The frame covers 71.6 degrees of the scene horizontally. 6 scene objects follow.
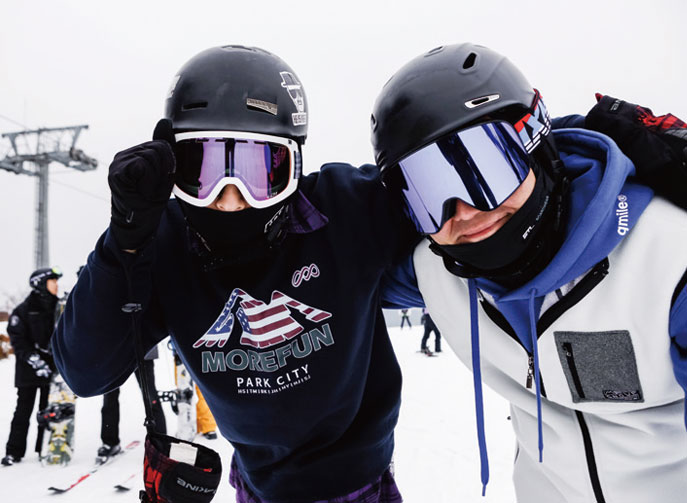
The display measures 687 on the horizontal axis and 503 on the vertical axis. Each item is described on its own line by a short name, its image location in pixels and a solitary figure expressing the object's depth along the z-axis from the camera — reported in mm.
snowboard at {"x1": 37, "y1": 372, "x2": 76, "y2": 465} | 4879
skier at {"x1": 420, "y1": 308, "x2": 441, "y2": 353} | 12531
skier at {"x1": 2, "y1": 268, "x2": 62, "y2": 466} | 5086
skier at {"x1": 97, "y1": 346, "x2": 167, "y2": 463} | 4941
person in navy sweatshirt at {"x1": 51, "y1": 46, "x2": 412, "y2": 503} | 1623
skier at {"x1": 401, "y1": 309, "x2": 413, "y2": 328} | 21331
